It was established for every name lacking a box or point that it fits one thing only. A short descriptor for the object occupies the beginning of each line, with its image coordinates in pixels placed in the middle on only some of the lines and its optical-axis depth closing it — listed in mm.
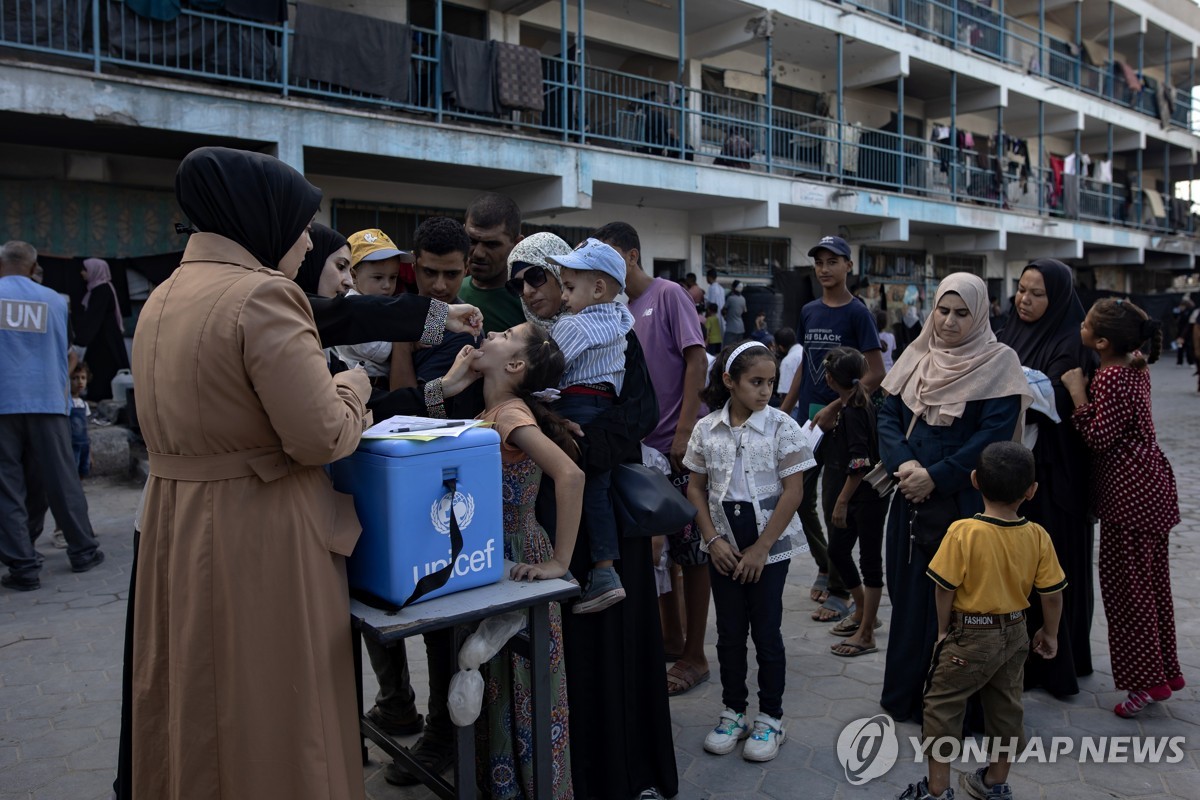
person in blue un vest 5164
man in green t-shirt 3154
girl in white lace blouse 3141
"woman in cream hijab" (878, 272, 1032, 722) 3193
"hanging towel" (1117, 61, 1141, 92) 23547
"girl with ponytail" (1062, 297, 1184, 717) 3400
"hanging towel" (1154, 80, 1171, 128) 24891
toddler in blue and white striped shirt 2627
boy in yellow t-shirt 2719
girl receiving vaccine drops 2502
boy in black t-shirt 4699
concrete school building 8711
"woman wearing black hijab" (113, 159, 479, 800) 1943
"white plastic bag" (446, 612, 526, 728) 2137
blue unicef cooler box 2002
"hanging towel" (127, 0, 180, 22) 8344
